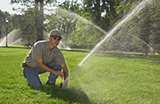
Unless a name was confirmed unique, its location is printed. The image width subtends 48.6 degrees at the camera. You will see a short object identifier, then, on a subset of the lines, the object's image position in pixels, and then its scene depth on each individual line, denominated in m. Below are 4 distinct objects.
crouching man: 3.36
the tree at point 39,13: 30.17
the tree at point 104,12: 25.54
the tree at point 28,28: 33.69
